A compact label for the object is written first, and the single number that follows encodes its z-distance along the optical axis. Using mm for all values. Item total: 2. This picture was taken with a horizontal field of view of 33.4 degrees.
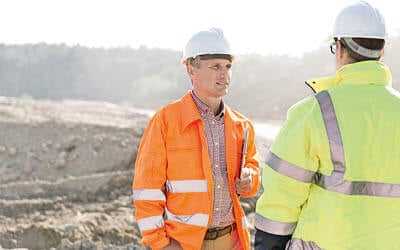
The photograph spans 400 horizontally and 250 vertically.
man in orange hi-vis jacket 3160
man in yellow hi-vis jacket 2369
